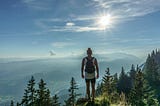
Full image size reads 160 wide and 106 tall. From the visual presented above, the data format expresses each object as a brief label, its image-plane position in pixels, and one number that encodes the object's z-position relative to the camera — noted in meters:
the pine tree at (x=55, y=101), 27.11
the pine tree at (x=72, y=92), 27.77
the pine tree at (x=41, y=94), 22.40
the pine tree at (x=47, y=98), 23.26
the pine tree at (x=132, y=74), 48.58
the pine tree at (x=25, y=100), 24.92
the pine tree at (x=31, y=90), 24.48
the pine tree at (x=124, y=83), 46.02
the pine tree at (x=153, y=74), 46.09
